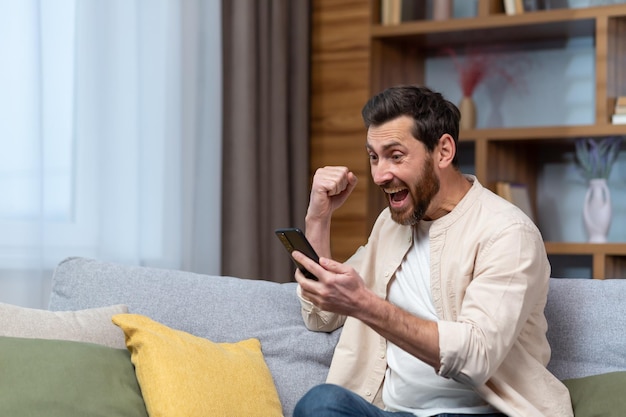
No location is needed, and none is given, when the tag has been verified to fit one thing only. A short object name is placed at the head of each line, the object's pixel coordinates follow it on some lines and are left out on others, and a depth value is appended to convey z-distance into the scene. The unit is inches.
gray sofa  163.0
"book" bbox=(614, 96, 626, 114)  272.3
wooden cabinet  274.1
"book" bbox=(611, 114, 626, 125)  271.4
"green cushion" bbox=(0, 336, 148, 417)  138.7
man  135.1
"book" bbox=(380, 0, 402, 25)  296.0
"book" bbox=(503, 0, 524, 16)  283.9
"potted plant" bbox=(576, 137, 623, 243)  283.7
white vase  283.9
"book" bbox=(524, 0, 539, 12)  287.1
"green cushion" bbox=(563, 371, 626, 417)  145.3
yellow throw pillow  149.3
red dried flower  306.2
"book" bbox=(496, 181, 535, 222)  288.0
